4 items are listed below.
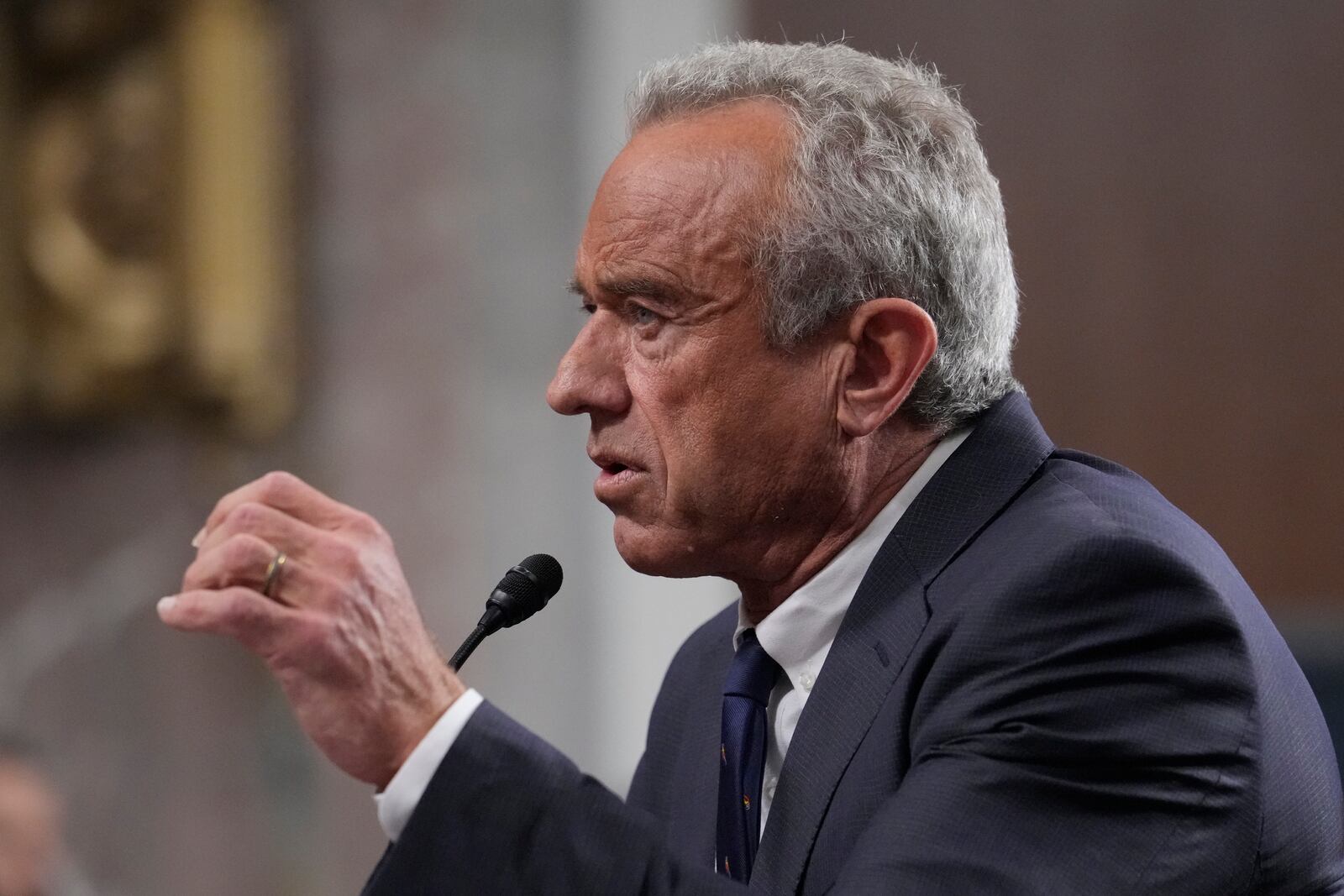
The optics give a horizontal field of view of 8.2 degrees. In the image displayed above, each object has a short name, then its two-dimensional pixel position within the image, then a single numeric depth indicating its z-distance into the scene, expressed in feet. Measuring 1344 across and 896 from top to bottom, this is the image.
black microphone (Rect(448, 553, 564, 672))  13.73
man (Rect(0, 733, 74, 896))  16.27
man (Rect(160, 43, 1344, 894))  13.30
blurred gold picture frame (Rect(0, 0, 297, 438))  19.24
